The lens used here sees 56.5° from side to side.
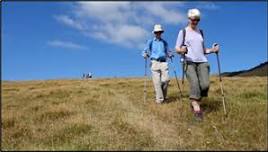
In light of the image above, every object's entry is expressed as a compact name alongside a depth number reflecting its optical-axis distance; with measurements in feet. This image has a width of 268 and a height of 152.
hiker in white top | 22.64
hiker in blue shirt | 29.28
